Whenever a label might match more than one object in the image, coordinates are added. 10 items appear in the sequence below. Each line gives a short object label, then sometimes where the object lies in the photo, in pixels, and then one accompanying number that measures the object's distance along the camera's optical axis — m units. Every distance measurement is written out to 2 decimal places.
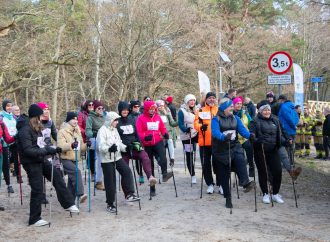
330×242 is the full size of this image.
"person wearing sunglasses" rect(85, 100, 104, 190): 9.77
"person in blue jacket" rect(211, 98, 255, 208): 8.04
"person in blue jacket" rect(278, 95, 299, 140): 10.51
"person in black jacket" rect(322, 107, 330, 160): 15.15
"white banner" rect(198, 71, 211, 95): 19.45
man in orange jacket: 9.09
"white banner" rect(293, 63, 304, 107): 17.86
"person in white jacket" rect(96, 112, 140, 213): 7.87
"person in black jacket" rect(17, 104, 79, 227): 6.96
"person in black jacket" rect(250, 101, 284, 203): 8.15
